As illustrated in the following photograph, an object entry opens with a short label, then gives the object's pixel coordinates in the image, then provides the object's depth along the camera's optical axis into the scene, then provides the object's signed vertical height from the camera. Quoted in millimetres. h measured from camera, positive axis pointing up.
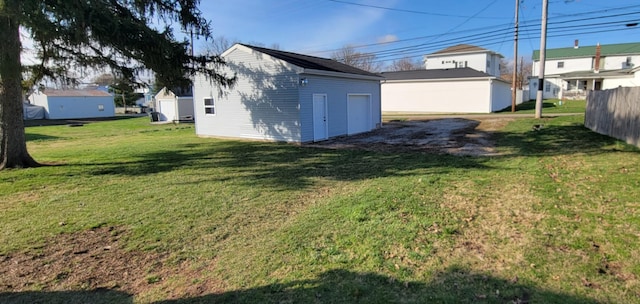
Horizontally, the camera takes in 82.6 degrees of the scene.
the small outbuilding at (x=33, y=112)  40531 +429
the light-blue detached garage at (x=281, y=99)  13547 +438
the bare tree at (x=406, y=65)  65188 +7434
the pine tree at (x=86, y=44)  6672 +1548
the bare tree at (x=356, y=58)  44425 +6355
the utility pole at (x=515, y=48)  25266 +3891
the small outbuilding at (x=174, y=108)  31703 +389
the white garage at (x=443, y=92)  28875 +1170
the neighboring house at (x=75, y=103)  41750 +1393
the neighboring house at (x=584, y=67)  41250 +4903
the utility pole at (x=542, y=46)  19719 +3104
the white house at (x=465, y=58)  47219 +6273
